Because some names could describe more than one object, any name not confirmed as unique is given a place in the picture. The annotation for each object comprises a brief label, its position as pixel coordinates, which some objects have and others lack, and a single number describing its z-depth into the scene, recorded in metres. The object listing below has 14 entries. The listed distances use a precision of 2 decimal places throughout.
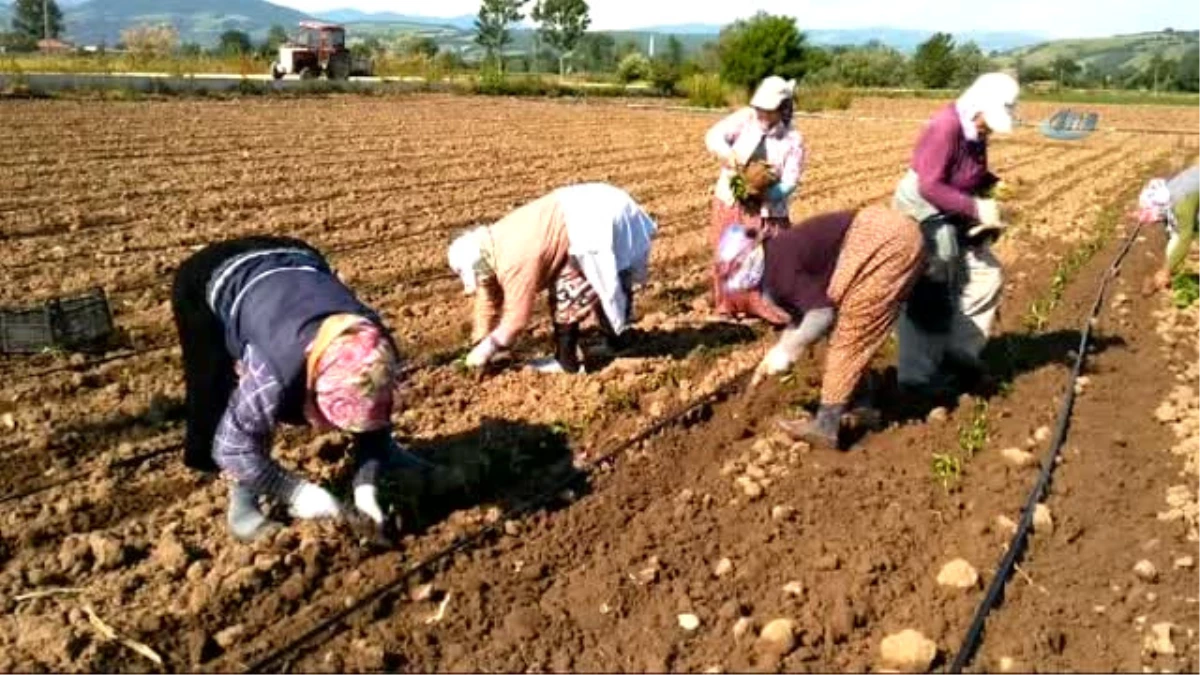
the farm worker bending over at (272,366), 3.01
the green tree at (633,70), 39.44
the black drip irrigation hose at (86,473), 3.94
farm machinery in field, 31.88
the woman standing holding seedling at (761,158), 5.32
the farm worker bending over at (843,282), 4.09
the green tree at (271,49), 38.97
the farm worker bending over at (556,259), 4.62
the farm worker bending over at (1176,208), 6.52
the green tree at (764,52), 32.34
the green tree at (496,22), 61.00
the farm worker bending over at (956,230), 4.46
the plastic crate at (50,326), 5.30
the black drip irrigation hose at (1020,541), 3.15
